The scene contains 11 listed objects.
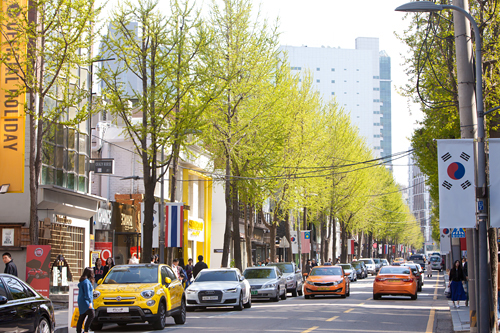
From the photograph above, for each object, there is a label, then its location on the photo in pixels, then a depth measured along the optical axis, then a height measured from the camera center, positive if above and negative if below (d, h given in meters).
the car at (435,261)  92.43 -5.46
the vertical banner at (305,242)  45.78 -1.27
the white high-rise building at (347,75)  149.75 +34.62
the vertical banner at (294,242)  45.72 -1.26
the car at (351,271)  49.00 -3.69
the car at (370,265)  70.21 -4.54
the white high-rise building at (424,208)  193.46 +4.62
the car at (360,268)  59.15 -4.17
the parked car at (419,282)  35.77 -3.35
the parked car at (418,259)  90.81 -5.04
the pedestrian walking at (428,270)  63.03 -4.55
